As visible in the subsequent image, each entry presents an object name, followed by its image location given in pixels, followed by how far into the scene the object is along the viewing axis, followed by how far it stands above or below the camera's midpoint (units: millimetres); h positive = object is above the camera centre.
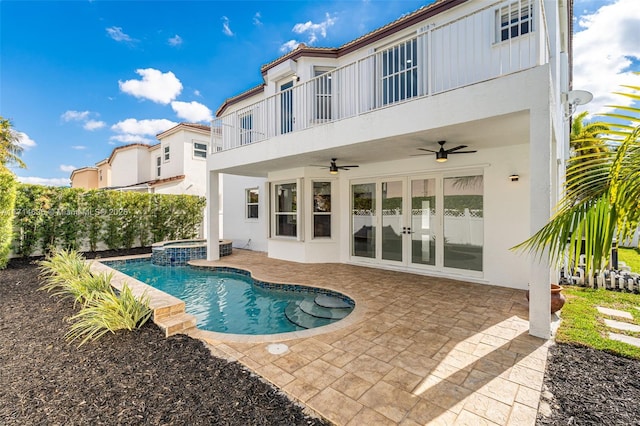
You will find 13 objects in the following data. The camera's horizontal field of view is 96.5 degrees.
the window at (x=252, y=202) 14959 +625
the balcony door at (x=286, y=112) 11469 +4125
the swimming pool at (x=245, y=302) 6086 -2292
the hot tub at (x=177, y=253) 11977 -1687
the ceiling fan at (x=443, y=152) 7029 +1537
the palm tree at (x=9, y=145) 19688 +5498
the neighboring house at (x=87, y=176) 30781 +4233
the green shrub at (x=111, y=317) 4613 -1729
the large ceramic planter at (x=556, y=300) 5371 -1655
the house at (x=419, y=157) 5043 +1681
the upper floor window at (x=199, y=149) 19234 +4426
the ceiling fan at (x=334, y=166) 9234 +1605
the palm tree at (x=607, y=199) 2004 +94
